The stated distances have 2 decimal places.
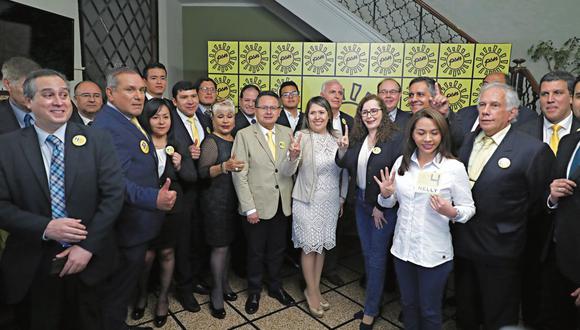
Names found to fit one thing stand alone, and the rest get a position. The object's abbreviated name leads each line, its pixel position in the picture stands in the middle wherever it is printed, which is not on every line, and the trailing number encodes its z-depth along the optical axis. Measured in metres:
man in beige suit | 2.38
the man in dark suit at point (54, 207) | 1.47
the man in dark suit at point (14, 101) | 1.93
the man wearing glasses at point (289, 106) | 3.06
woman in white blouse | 1.72
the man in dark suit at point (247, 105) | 3.06
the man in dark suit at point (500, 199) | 1.71
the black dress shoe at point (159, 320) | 2.31
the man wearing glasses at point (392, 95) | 2.62
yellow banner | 4.42
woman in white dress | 2.34
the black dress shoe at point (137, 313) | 2.40
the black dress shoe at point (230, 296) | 2.66
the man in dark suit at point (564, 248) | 1.62
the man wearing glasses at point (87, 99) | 2.75
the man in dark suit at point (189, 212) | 2.43
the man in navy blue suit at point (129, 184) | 1.82
